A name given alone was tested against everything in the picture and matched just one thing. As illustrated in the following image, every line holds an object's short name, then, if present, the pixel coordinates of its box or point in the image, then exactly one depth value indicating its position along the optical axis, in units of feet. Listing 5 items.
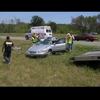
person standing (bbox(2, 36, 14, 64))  23.23
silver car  28.00
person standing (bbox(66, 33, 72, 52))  31.59
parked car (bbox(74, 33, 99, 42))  64.70
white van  62.89
